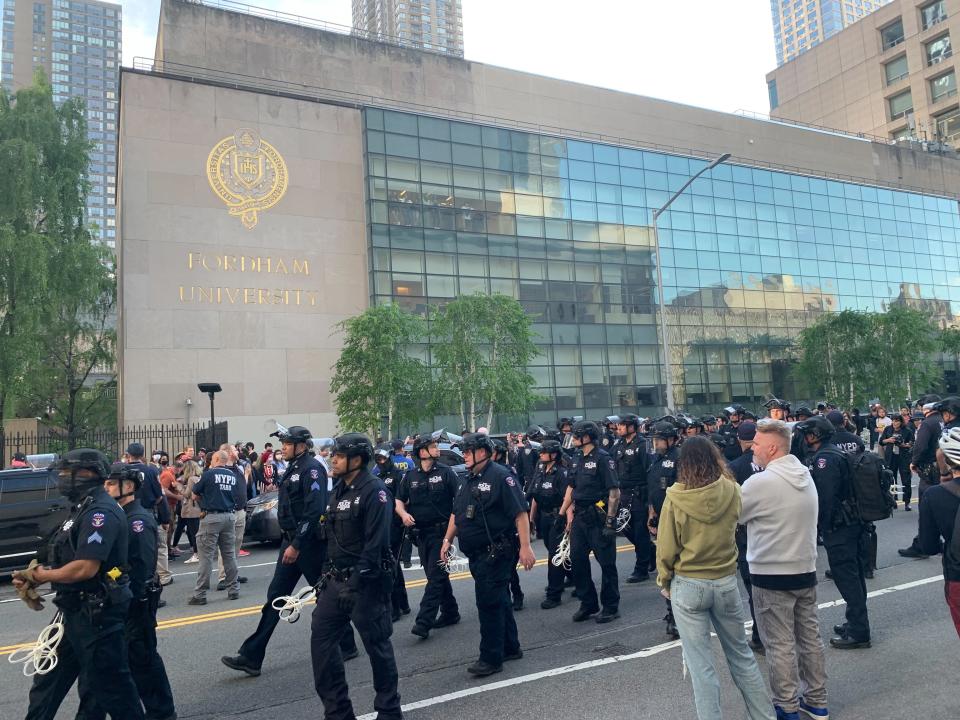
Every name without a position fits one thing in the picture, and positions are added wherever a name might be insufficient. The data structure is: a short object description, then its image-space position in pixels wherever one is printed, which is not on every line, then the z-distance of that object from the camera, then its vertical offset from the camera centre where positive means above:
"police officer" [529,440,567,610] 8.51 -0.89
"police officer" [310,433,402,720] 4.72 -1.07
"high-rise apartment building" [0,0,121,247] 141.50 +81.42
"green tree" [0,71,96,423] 26.00 +9.31
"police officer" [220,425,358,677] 6.11 -0.89
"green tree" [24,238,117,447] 28.05 +5.79
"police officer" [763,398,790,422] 9.95 +0.01
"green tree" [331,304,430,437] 28.41 +2.27
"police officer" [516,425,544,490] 13.85 -0.75
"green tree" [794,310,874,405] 39.75 +2.88
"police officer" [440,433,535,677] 5.85 -0.97
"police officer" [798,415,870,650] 5.92 -1.11
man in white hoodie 4.35 -1.01
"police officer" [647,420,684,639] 7.69 -0.53
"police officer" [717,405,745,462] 10.88 -0.33
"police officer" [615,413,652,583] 9.14 -0.91
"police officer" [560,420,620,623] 7.31 -1.06
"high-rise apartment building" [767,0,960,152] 67.62 +33.97
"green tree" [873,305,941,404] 39.19 +2.72
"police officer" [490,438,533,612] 7.91 -1.82
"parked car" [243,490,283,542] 13.17 -1.60
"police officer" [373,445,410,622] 7.82 -1.72
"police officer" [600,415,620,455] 12.73 -0.27
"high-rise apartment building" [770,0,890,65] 162.50 +90.31
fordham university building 30.98 +10.46
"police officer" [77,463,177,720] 5.08 -1.35
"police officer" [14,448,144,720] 4.32 -0.99
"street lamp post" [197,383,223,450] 22.05 +1.57
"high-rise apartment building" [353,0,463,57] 143.00 +84.19
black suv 11.16 -1.04
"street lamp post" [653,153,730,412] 22.44 +2.04
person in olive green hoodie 4.14 -0.91
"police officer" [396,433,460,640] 7.47 -0.85
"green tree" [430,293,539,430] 29.95 +3.01
